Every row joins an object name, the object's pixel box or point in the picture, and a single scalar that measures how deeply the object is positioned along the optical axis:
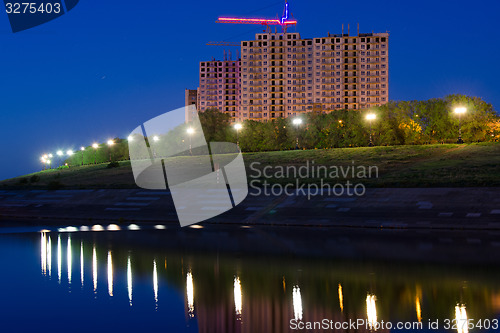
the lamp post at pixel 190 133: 122.32
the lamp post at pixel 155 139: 131.15
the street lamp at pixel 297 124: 106.94
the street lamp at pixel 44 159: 168.10
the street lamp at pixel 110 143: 148.05
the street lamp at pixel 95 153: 150.07
